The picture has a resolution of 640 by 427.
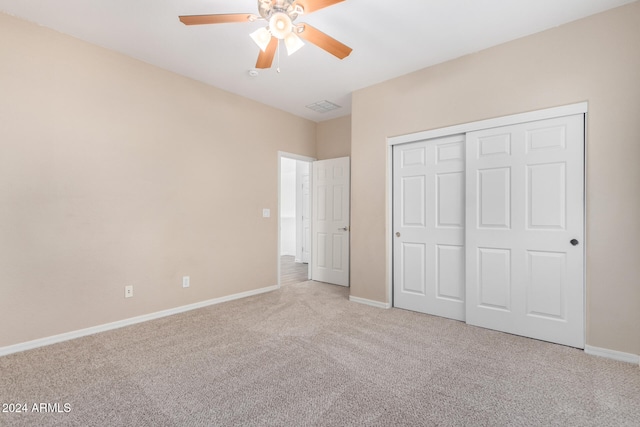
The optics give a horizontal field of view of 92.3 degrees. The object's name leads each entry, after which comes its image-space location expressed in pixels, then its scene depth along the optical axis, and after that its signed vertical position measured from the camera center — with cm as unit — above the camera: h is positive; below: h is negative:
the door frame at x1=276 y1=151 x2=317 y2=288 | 472 +87
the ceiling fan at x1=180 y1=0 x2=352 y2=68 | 192 +124
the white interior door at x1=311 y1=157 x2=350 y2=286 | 491 -14
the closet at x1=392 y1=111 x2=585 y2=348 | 264 -14
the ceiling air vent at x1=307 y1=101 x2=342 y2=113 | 446 +159
